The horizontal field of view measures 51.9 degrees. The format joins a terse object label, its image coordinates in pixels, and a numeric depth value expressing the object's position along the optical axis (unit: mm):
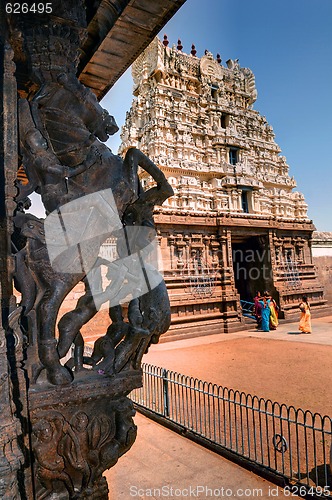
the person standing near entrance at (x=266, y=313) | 16000
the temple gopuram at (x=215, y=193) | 16438
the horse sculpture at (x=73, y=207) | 2117
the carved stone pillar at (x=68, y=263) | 2020
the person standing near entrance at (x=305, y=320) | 14531
